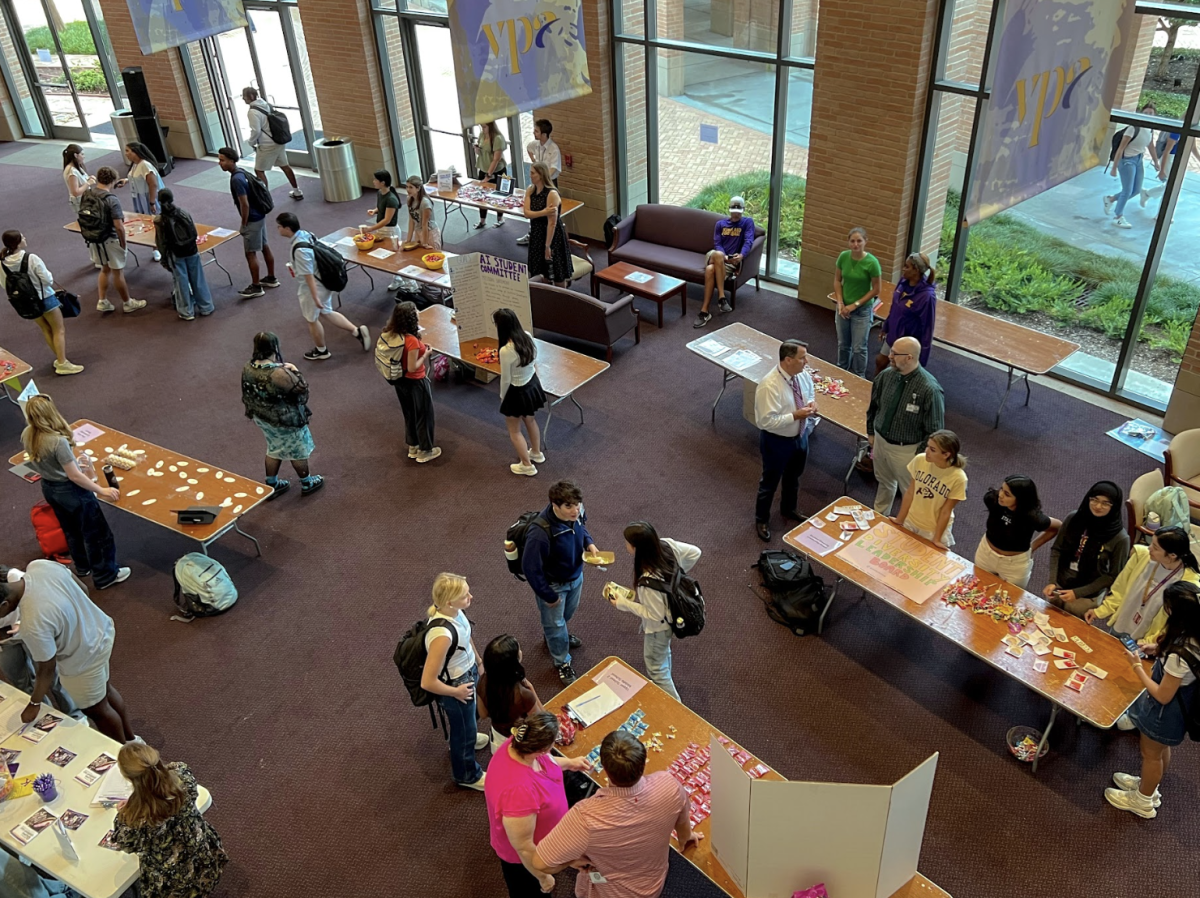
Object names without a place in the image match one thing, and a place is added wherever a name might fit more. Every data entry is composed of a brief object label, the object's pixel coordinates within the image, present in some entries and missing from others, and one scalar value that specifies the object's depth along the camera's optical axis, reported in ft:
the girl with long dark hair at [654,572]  16.42
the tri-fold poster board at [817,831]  12.29
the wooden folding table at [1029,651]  16.72
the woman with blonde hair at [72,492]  20.95
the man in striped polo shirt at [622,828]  12.50
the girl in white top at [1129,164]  26.68
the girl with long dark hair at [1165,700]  14.70
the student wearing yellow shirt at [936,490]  19.12
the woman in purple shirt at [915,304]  25.02
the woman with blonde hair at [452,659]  15.64
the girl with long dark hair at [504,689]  15.17
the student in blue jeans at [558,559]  17.65
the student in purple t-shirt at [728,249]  34.42
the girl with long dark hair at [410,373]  25.53
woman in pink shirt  12.96
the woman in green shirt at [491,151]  41.88
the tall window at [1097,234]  25.98
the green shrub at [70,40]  55.01
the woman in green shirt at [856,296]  27.89
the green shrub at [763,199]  36.47
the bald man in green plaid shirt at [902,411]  20.86
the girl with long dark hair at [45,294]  29.81
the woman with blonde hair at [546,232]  34.30
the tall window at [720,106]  34.45
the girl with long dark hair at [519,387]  24.31
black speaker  48.75
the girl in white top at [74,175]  38.22
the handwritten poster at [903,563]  19.39
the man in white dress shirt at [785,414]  21.63
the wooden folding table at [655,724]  15.81
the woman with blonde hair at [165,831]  13.73
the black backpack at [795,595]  21.63
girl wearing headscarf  17.67
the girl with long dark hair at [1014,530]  18.31
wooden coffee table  34.06
